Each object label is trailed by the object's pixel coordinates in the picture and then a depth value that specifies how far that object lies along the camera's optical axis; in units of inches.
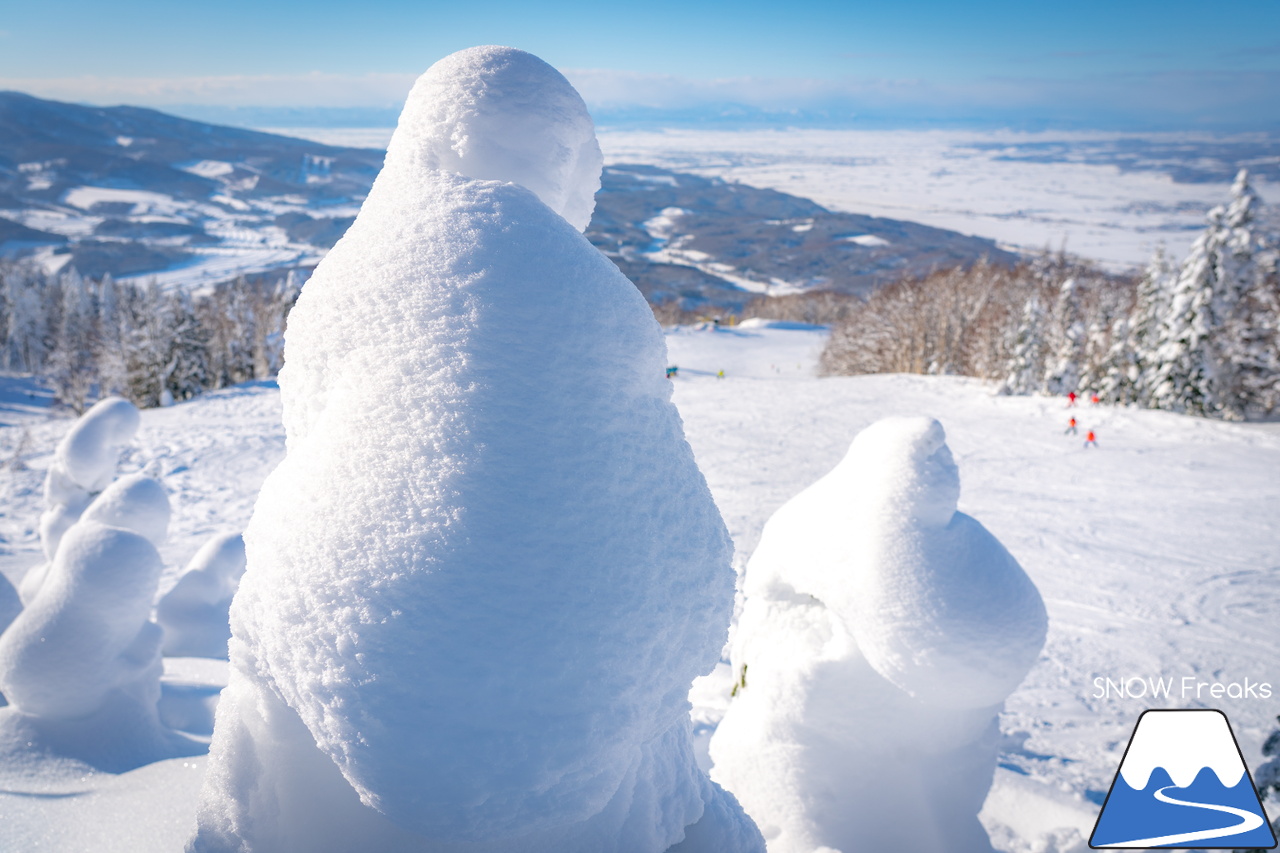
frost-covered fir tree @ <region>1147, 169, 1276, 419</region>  677.9
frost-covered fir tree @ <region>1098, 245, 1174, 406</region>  793.6
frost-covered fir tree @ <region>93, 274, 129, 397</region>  1136.8
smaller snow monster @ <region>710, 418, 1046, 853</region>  114.3
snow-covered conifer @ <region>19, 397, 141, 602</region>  254.2
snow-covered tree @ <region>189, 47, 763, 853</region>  53.9
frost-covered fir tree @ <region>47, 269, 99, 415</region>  1140.3
